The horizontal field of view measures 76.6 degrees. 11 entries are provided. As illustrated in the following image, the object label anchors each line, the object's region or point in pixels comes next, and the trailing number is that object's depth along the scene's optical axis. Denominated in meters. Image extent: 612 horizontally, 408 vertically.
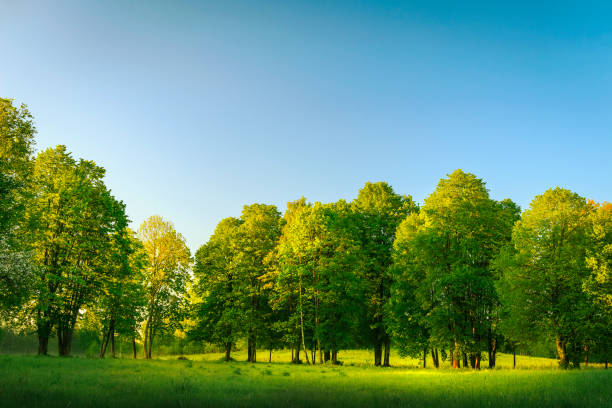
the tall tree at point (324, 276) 38.31
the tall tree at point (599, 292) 31.66
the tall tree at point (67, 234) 31.69
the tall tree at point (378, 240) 42.06
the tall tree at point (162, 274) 46.25
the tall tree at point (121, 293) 34.97
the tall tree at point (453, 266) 34.00
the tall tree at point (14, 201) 23.97
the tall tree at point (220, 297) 45.03
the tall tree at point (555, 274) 32.59
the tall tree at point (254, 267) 44.91
